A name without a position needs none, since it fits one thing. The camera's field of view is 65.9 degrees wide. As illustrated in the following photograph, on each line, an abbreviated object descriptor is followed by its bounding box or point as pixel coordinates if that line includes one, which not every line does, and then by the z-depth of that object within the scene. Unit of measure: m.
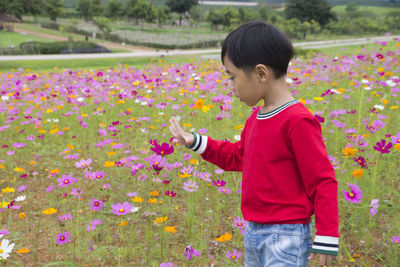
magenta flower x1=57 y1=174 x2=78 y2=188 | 2.19
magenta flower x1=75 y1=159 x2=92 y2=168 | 2.40
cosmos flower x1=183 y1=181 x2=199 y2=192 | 2.11
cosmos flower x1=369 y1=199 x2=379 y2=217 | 1.73
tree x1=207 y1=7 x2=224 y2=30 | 64.06
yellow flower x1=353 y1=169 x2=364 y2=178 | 1.95
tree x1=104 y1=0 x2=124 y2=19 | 60.56
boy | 1.07
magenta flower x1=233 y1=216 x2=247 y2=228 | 1.87
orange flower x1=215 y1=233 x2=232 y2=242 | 1.65
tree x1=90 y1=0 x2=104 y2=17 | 56.03
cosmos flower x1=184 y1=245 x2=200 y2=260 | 1.50
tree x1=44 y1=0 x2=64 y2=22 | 51.67
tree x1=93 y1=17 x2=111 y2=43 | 35.67
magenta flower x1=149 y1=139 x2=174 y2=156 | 1.63
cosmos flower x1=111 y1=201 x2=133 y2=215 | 1.82
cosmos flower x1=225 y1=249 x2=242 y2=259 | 1.69
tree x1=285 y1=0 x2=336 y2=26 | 57.50
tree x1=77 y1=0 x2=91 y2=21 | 57.44
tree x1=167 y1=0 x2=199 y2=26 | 77.58
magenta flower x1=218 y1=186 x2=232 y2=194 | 2.10
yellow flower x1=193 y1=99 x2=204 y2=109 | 3.23
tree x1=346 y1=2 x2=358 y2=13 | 95.50
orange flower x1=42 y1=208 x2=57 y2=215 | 1.85
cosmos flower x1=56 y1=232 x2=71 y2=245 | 1.75
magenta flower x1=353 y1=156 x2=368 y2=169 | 1.90
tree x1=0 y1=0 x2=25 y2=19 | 45.64
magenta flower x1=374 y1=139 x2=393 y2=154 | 1.96
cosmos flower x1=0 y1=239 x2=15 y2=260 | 1.39
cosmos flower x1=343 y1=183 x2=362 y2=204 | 1.63
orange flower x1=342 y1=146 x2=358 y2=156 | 2.06
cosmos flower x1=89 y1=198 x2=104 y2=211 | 1.95
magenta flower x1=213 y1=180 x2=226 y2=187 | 2.12
